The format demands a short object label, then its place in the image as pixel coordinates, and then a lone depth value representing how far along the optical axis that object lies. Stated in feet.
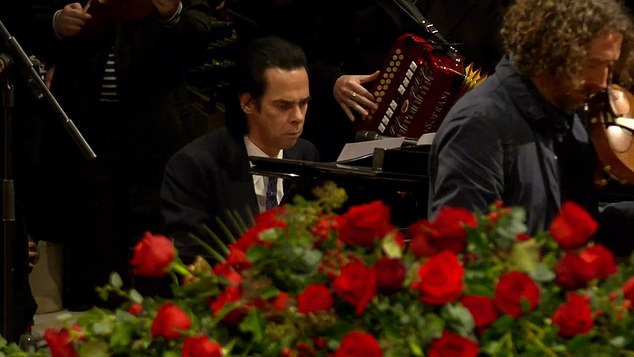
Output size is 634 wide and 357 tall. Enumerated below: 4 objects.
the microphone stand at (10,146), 25.90
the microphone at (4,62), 26.17
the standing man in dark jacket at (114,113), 30.73
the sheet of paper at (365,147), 24.09
